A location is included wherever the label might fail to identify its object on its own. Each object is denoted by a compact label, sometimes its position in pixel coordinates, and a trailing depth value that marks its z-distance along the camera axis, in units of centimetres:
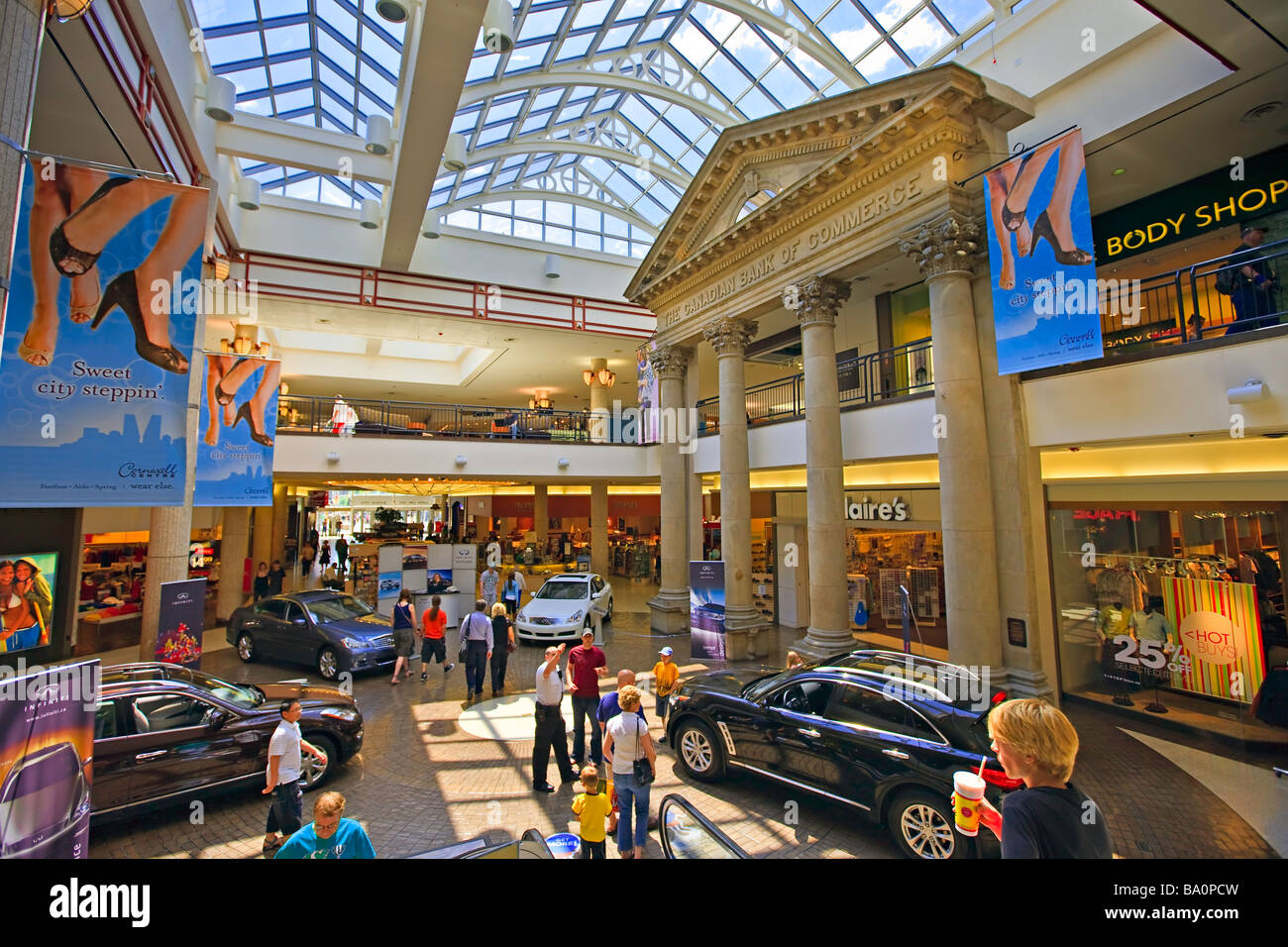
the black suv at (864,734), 474
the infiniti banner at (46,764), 310
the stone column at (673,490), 1544
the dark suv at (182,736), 527
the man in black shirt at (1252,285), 748
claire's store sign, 1261
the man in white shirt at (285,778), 501
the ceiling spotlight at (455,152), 1098
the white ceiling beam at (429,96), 739
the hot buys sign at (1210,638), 789
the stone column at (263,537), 2070
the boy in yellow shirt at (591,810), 388
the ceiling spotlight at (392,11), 727
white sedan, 1277
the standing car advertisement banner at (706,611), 1162
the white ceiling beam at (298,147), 1148
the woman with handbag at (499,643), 964
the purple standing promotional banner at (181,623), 832
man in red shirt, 680
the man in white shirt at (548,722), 621
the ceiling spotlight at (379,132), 1077
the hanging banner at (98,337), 528
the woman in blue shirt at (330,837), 316
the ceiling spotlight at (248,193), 1478
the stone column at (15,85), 374
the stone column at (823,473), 1059
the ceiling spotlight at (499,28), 751
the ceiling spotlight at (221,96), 991
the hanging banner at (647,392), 1666
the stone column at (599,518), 2227
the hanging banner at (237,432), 1070
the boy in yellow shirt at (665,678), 758
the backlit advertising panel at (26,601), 862
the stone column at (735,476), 1296
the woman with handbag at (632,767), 471
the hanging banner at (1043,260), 699
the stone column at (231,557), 1557
